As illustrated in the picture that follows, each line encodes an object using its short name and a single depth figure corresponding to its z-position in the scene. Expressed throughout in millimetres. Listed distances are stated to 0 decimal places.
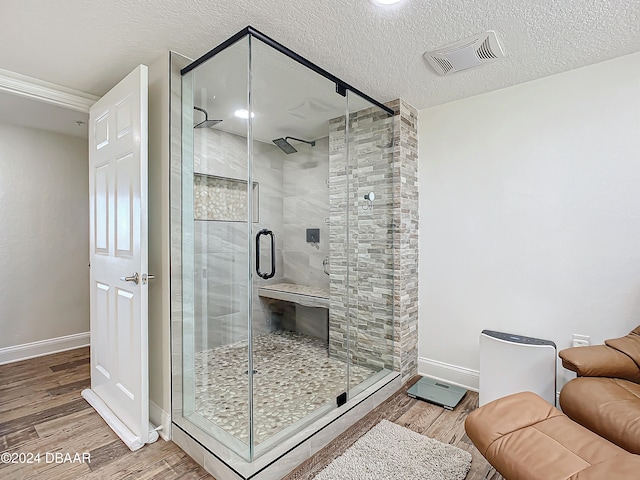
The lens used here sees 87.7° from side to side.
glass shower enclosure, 2039
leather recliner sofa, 1185
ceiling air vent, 1882
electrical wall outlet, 2213
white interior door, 1949
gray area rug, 1715
